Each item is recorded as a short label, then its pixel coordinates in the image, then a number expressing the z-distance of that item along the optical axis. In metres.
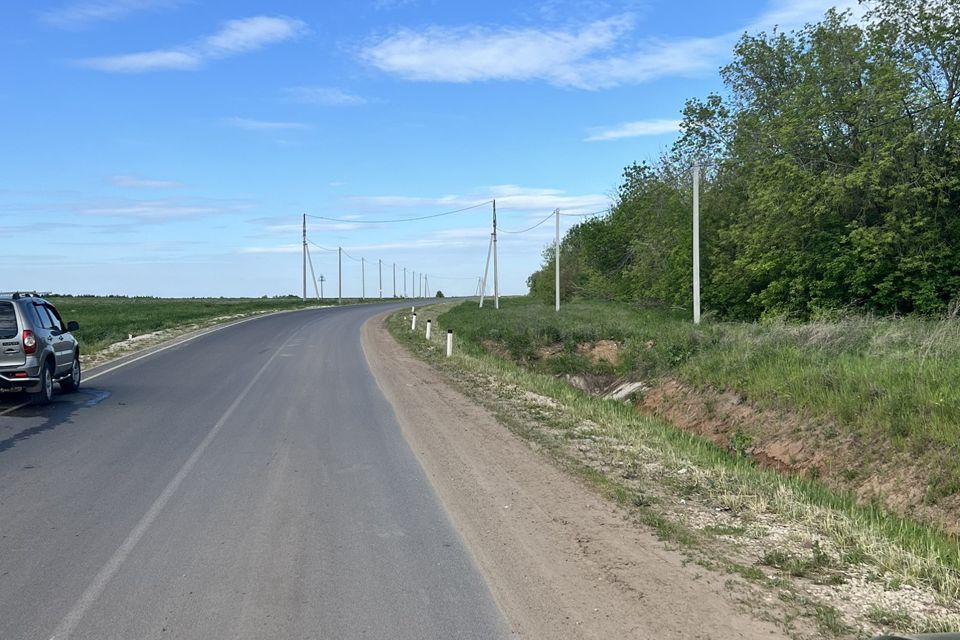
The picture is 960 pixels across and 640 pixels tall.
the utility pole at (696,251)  28.58
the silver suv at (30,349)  13.48
